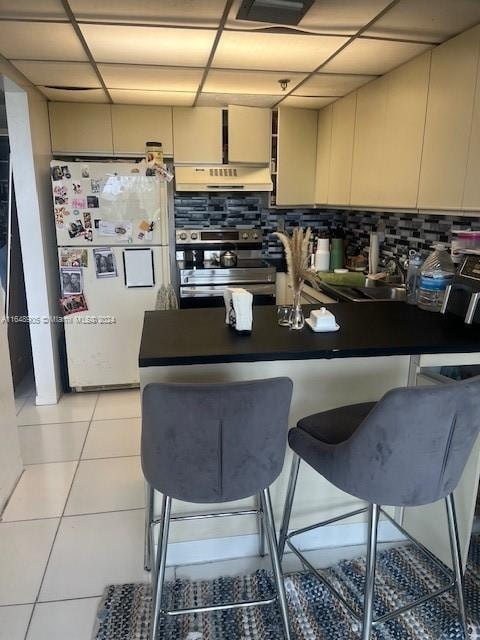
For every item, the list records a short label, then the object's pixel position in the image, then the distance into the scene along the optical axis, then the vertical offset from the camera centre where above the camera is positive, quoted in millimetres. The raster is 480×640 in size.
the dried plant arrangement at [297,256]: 1674 -176
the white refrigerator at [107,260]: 3223 -377
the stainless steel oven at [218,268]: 3793 -502
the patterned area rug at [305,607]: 1577 -1409
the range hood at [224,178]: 3773 +222
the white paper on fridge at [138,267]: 3363 -435
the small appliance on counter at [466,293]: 1887 -355
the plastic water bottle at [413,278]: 2270 -342
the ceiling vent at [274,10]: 1764 +752
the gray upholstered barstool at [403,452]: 1237 -679
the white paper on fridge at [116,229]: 3287 -161
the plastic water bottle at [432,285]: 2129 -353
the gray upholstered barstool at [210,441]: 1241 -639
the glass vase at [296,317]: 1860 -436
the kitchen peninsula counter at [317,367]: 1601 -581
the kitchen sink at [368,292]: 2930 -541
